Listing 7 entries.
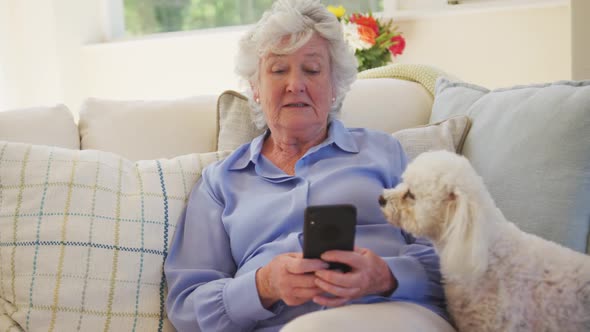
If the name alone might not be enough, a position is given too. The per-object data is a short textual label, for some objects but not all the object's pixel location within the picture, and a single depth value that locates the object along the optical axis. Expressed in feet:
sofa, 4.27
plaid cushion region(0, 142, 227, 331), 4.35
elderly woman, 3.76
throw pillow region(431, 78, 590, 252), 4.16
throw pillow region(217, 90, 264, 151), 5.57
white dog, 3.41
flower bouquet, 8.27
